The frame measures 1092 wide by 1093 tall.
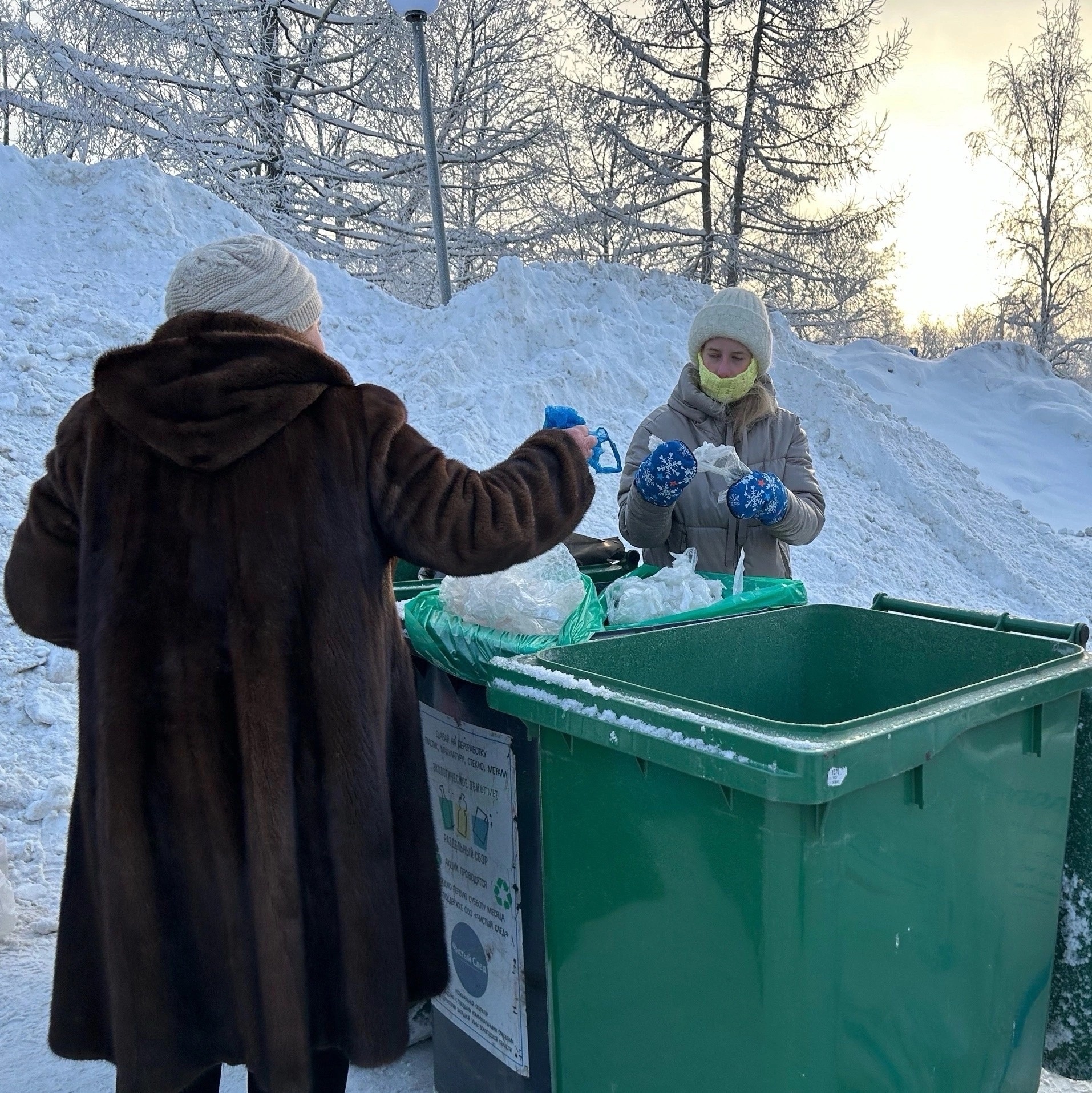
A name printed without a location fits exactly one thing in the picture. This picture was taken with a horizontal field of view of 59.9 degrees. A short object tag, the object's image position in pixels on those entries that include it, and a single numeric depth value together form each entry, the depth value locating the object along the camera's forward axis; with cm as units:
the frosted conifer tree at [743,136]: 1373
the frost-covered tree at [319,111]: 1276
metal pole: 903
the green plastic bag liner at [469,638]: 201
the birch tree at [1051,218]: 2075
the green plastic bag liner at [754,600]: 224
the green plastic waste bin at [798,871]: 143
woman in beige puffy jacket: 315
